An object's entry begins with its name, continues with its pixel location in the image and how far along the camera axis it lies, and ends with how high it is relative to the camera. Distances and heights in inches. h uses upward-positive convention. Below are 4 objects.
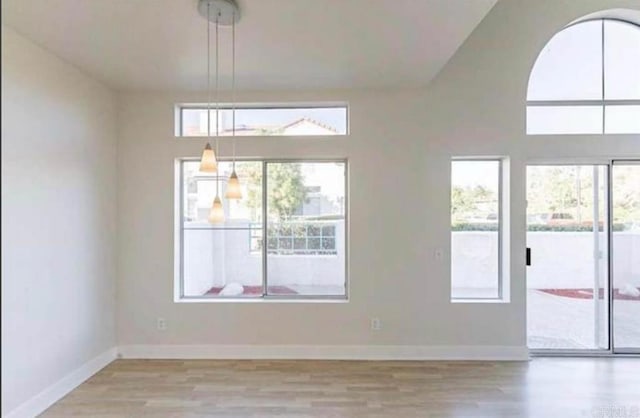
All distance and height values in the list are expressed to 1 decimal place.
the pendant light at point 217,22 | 106.0 +51.6
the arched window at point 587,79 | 176.1 +54.8
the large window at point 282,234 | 180.7 -11.8
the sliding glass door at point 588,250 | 176.7 -18.7
